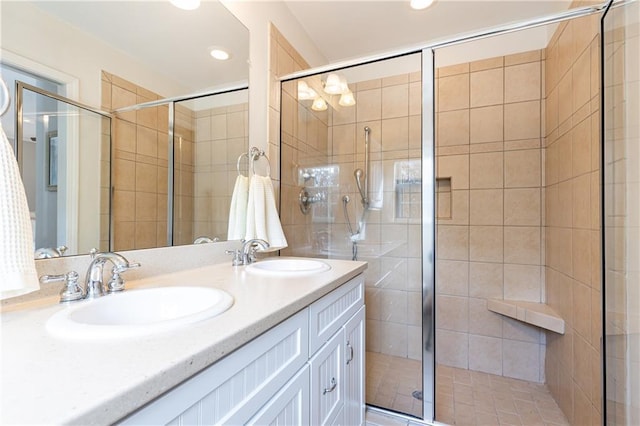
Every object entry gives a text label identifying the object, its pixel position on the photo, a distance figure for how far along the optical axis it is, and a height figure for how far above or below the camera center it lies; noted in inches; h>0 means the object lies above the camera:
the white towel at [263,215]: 57.2 -0.3
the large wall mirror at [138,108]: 30.7 +14.9
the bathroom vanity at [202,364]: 15.0 -9.6
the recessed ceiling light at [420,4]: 71.6 +53.4
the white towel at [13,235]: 22.7 -1.9
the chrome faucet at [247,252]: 53.7 -7.3
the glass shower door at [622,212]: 37.8 +0.5
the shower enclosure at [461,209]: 62.0 +1.6
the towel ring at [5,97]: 23.8 +9.9
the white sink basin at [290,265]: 46.4 -10.0
